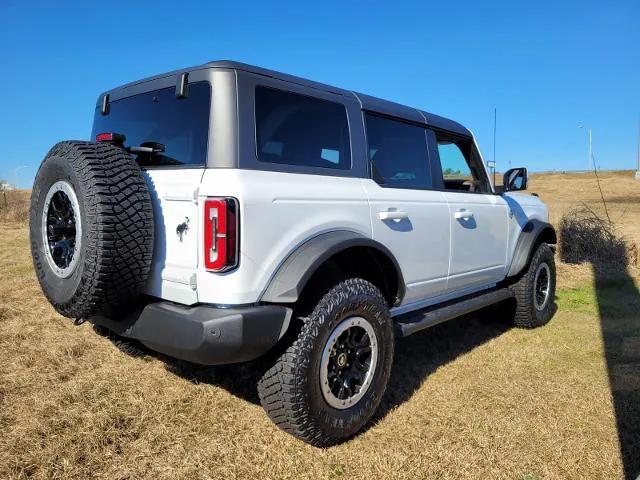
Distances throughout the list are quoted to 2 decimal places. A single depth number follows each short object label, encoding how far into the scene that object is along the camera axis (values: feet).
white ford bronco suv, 7.18
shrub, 27.27
